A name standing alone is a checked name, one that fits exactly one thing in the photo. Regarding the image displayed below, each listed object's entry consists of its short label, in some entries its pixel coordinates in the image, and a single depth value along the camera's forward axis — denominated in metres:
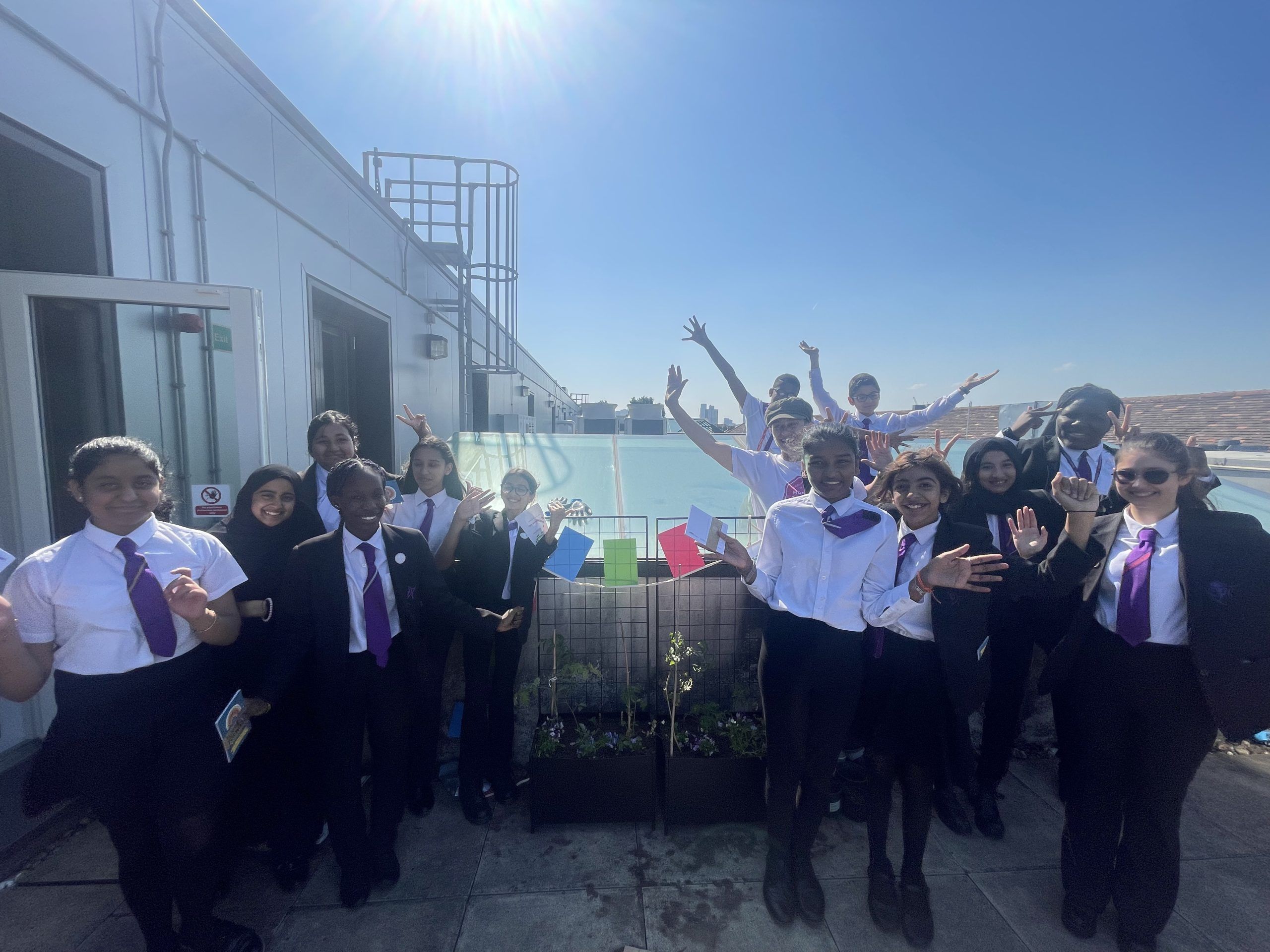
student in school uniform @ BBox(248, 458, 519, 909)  2.33
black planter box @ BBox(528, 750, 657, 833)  2.86
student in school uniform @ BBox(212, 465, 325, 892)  2.46
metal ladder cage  7.62
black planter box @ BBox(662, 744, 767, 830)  2.85
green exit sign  3.40
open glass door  2.71
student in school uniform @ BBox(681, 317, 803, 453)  3.92
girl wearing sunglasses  2.06
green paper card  2.88
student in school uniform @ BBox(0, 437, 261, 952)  1.86
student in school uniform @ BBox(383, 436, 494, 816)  2.80
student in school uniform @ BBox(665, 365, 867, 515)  3.17
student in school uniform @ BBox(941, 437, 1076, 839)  2.83
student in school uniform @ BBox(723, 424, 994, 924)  2.32
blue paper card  2.89
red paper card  2.82
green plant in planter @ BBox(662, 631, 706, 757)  2.95
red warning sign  3.06
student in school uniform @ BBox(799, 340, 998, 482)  4.37
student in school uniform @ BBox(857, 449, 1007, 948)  2.29
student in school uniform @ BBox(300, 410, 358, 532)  2.98
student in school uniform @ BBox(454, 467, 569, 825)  2.90
